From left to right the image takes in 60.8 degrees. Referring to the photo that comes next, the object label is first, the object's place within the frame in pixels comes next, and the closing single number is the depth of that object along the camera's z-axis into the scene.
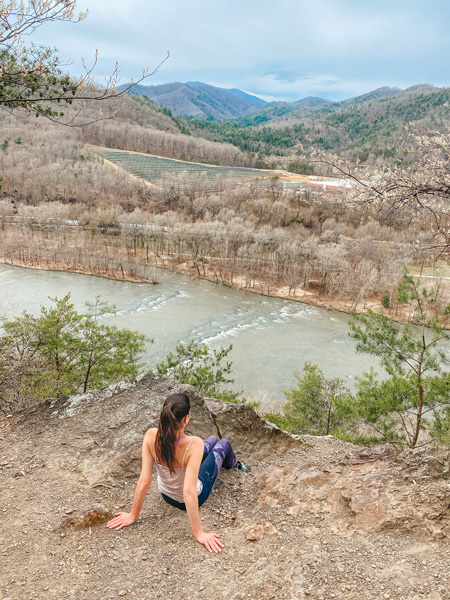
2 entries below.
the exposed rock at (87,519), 3.39
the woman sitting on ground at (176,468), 3.09
